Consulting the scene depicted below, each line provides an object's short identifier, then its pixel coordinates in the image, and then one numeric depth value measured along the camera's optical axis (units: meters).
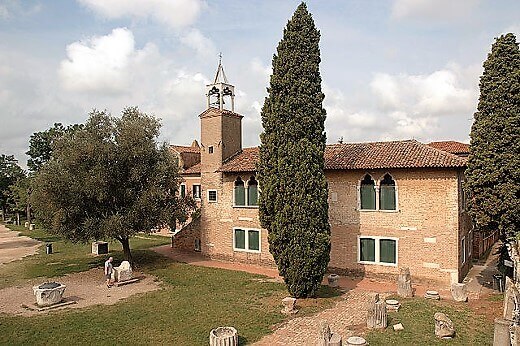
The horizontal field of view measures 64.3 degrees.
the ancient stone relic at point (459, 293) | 18.30
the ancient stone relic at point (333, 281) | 21.14
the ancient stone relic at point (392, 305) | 16.89
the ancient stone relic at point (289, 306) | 16.86
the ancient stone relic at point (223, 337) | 12.71
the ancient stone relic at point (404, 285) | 19.14
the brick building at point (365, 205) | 20.61
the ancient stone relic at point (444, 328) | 13.80
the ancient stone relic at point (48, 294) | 18.25
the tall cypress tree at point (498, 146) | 17.83
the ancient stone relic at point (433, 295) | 18.61
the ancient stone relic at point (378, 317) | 14.78
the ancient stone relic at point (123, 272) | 22.38
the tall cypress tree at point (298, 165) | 18.48
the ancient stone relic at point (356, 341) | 12.02
